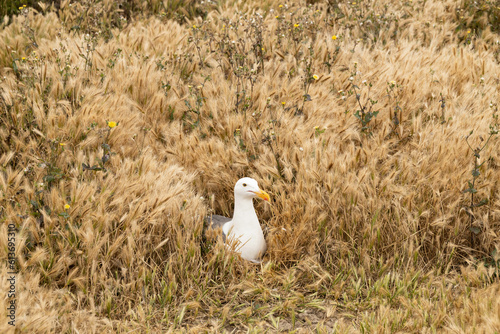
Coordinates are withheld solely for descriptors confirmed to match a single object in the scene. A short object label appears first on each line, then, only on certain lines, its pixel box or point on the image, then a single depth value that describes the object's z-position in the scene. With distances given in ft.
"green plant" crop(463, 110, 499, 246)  22.29
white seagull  22.08
